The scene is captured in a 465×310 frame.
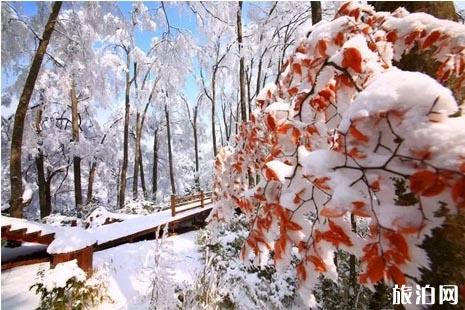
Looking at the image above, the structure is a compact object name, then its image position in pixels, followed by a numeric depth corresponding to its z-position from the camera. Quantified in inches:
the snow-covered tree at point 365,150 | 26.4
